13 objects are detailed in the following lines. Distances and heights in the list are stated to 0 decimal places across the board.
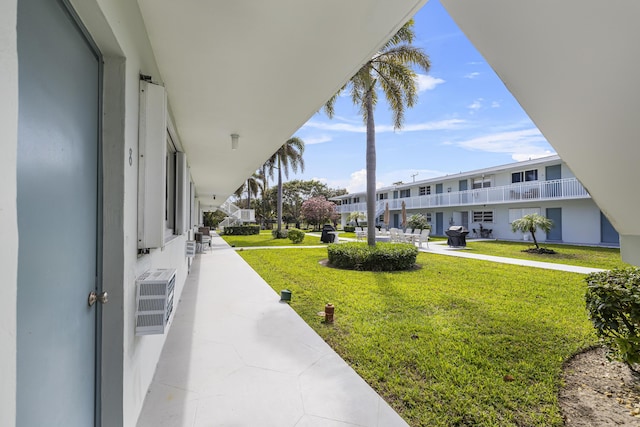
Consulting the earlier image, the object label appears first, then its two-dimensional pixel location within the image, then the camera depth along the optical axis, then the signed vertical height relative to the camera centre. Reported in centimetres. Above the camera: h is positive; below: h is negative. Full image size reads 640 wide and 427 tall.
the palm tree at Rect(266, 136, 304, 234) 2366 +478
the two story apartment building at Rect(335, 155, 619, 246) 1702 +105
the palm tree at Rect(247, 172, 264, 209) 3726 +416
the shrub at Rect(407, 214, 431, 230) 2277 -36
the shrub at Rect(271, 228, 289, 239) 2278 -128
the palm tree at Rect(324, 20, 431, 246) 995 +464
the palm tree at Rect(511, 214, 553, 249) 1382 -31
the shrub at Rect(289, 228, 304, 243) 1878 -117
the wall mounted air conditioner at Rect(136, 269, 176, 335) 221 -65
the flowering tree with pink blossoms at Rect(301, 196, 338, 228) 3566 +79
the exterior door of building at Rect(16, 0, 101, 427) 106 +1
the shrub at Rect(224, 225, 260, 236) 2805 -119
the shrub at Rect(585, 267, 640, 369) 261 -87
